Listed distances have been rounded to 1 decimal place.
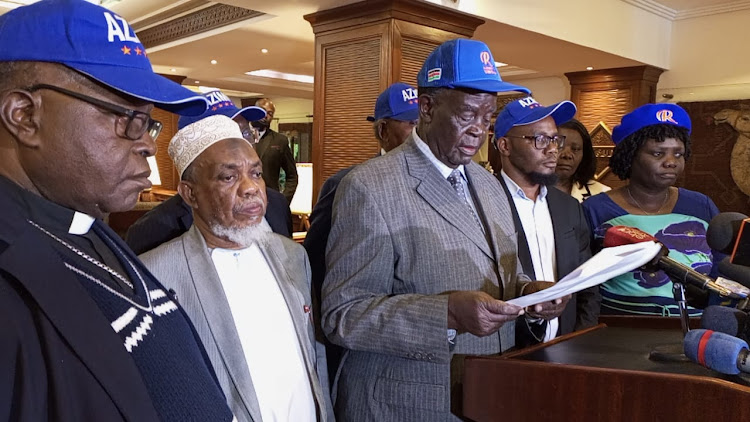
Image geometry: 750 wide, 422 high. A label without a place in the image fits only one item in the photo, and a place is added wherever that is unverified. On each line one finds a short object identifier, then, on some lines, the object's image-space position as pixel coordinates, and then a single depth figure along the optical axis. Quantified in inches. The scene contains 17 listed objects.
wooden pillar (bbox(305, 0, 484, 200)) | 193.2
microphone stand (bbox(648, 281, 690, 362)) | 44.4
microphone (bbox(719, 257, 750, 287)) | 46.0
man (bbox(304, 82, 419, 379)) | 116.5
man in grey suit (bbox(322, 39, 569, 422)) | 56.0
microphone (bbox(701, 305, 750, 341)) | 43.6
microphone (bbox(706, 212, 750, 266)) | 44.7
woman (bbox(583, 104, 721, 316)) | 82.8
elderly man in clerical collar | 27.0
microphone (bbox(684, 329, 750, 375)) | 37.0
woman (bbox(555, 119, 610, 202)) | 146.6
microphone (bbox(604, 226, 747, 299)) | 45.8
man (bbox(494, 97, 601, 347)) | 88.5
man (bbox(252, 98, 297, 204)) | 229.5
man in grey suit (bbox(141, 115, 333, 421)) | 58.4
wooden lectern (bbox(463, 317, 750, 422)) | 35.6
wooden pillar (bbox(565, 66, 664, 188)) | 294.4
